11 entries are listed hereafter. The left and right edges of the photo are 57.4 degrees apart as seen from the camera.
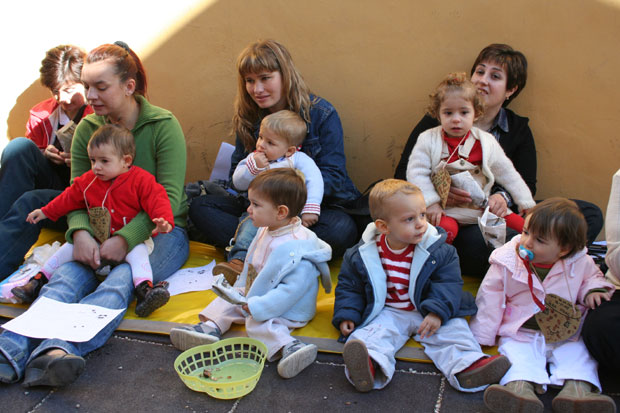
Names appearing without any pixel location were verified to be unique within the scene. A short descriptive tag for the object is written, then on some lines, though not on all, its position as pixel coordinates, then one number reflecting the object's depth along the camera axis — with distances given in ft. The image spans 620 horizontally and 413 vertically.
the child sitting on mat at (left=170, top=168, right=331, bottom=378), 7.89
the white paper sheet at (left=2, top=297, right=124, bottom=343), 7.70
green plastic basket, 6.95
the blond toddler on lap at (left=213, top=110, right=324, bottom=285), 9.86
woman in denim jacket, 10.28
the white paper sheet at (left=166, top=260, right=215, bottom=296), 9.77
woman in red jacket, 10.21
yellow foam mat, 7.98
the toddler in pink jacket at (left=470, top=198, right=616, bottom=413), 6.88
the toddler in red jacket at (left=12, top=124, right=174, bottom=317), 9.25
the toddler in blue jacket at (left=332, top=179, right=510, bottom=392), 7.39
